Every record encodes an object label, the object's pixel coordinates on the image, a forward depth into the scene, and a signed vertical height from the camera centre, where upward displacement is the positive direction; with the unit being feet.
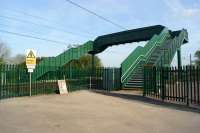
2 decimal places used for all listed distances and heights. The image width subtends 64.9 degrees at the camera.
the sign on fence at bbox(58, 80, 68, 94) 33.17 -3.66
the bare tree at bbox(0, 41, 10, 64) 113.91 +10.82
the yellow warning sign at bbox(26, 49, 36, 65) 29.75 +2.44
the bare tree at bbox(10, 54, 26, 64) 121.52 +9.02
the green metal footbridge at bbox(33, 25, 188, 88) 38.54 +5.93
